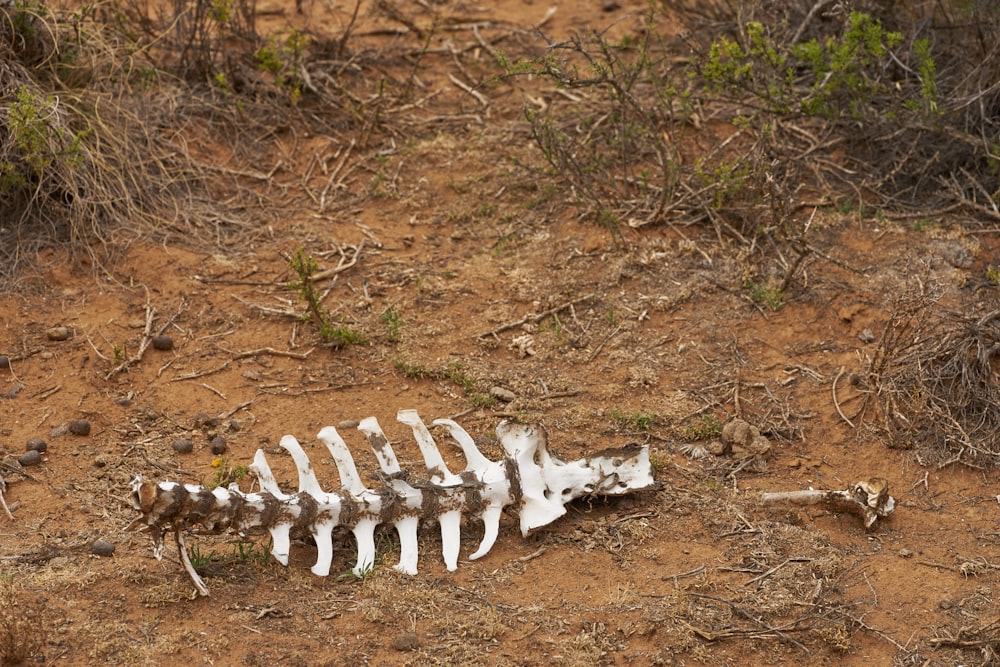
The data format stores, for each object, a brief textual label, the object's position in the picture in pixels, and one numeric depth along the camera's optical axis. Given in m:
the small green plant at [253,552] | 8.02
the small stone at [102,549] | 8.07
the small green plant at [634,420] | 9.84
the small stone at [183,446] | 9.50
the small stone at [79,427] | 9.63
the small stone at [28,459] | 9.22
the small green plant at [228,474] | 8.98
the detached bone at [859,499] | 8.65
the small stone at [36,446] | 9.37
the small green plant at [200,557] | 7.90
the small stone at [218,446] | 9.52
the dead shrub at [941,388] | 9.49
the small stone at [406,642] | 7.34
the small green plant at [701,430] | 9.77
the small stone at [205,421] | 9.86
